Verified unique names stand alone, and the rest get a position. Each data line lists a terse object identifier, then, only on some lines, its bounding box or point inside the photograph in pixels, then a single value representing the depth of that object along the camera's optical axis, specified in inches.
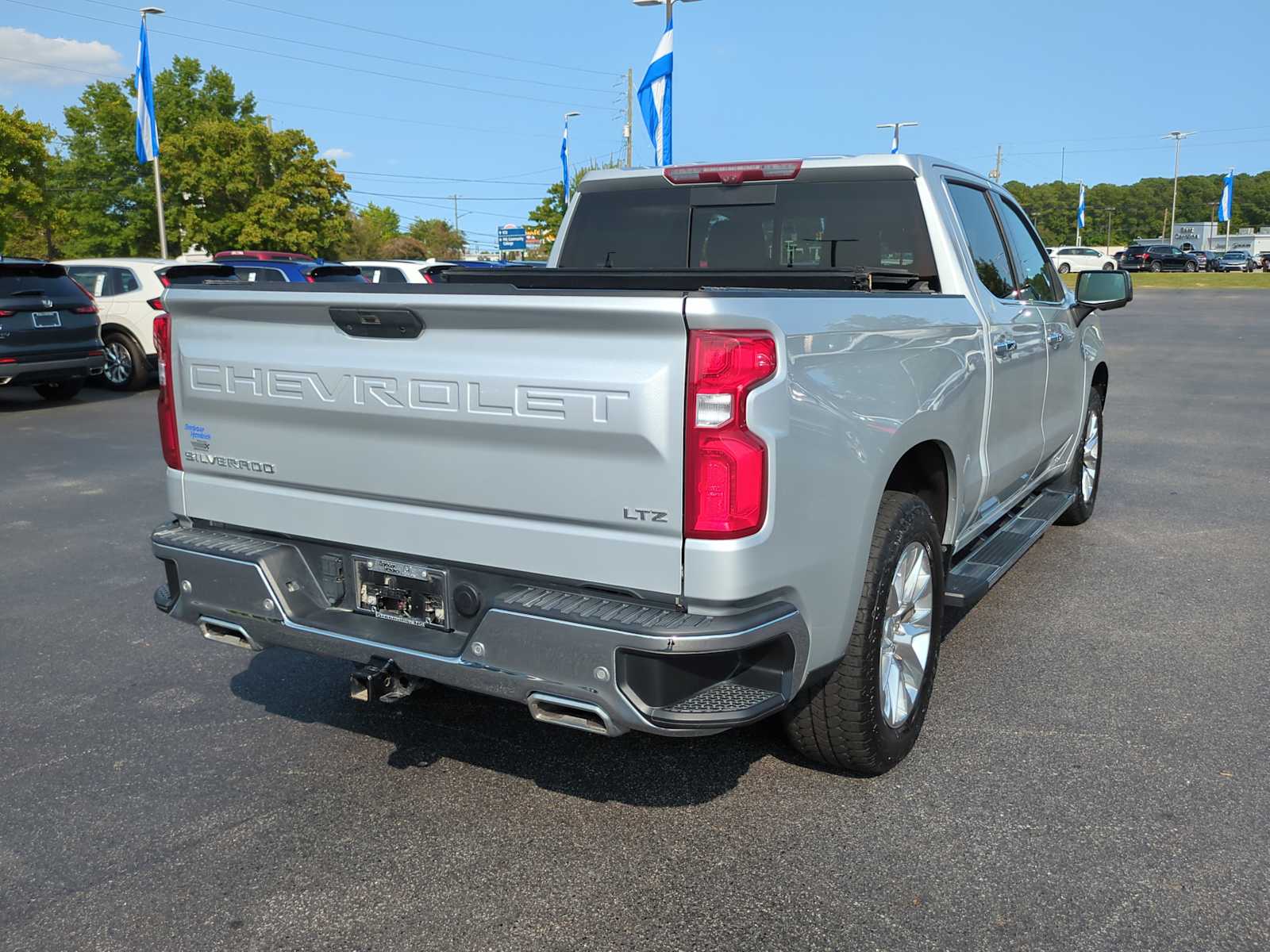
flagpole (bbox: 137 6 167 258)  1106.8
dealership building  3978.8
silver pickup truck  105.3
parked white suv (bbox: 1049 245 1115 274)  2625.5
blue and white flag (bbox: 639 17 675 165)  764.0
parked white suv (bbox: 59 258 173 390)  589.9
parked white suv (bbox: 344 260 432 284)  619.8
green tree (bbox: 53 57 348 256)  2068.2
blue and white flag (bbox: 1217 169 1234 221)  3056.1
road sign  4313.5
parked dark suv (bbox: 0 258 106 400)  503.8
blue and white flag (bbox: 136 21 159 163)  1043.3
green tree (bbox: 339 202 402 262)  2810.0
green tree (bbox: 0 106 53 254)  1611.7
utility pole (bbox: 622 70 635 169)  1668.2
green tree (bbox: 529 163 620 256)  2331.4
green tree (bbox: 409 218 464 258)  4037.9
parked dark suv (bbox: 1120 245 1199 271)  2544.3
